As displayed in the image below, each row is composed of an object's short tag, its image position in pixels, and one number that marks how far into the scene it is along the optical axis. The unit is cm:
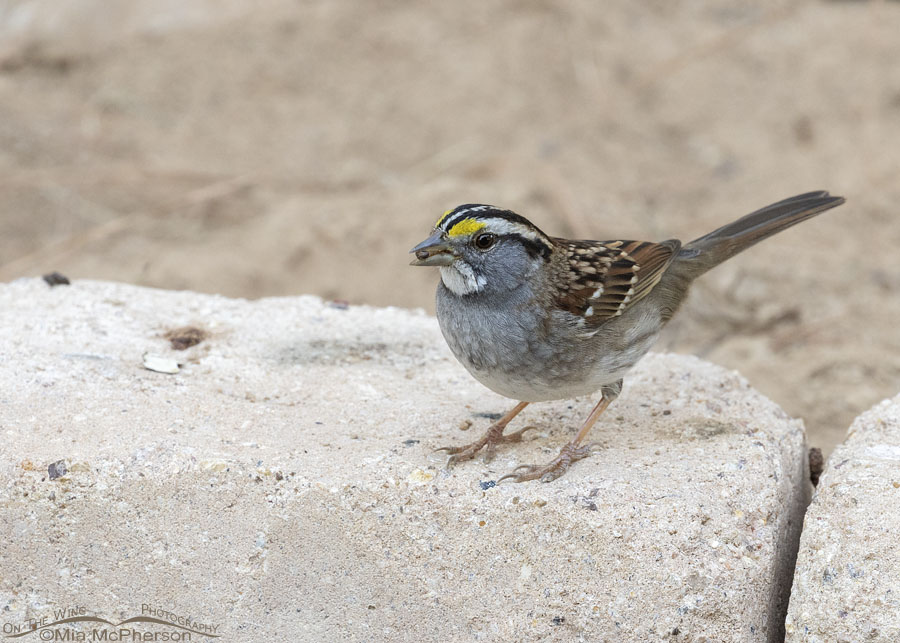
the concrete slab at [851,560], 650
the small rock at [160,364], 888
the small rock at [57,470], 729
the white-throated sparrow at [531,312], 775
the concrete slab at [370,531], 698
